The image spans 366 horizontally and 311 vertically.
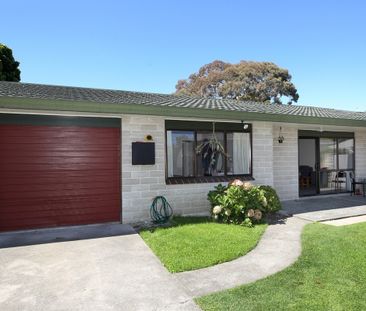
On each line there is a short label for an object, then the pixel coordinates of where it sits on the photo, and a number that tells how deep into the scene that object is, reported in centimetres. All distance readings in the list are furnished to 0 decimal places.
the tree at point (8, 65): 2005
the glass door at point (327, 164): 1062
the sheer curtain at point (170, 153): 764
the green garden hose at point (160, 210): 713
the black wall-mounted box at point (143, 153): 707
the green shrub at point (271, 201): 732
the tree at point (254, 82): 3056
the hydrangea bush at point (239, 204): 679
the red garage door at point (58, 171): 629
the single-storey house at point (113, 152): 630
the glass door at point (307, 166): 1216
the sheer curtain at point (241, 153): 850
